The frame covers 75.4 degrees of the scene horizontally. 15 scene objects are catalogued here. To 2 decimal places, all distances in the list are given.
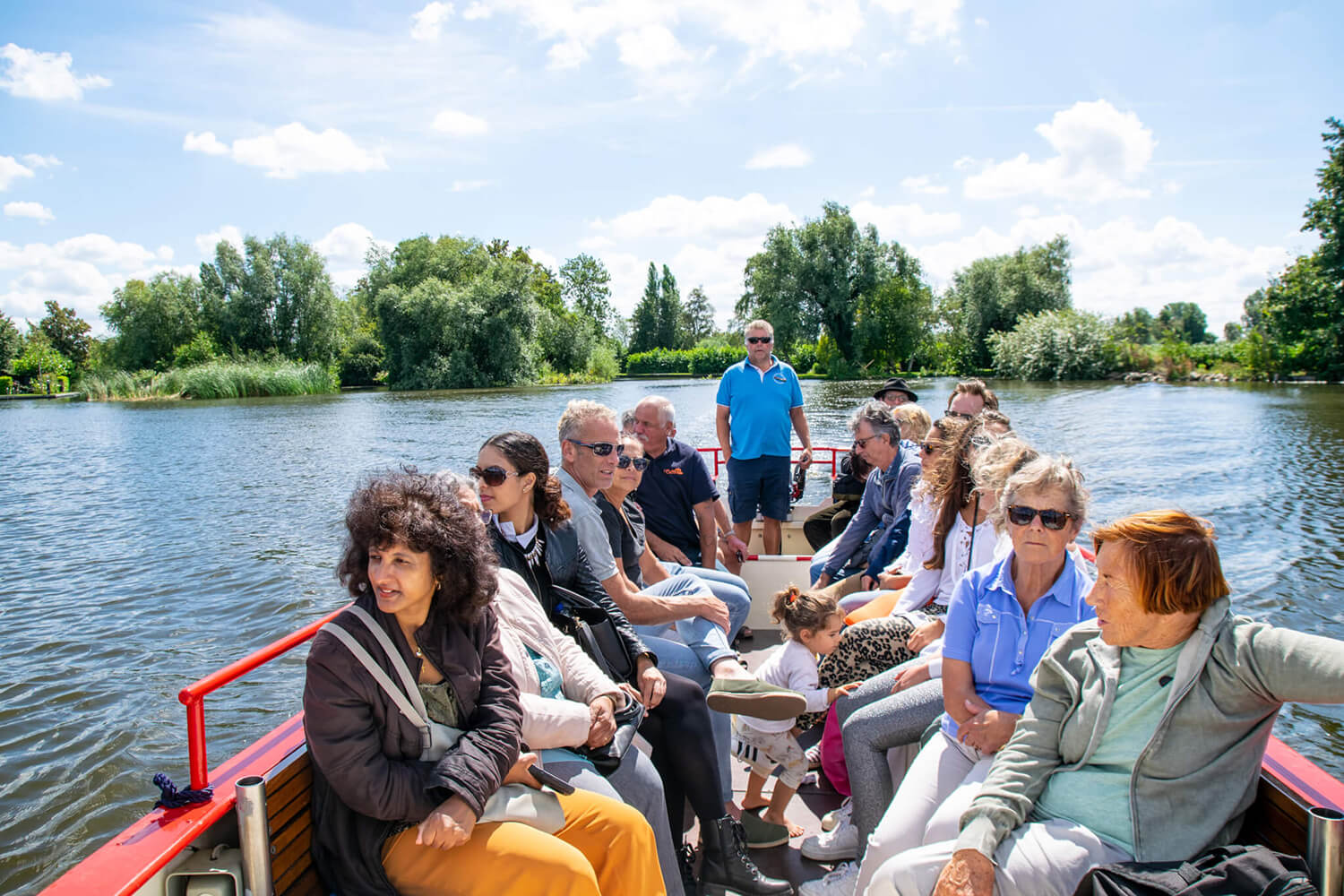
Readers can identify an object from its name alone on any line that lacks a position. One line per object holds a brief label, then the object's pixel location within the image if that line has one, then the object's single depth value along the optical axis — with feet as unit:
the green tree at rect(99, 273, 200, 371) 131.44
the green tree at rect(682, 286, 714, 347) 259.80
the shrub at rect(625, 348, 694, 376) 209.97
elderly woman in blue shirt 6.61
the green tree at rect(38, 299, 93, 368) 195.62
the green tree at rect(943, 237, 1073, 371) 147.95
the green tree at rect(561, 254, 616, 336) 218.38
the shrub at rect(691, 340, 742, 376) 196.54
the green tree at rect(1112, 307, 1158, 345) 130.11
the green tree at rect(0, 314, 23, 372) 165.78
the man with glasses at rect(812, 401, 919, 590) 12.32
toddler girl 8.63
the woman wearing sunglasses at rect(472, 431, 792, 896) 7.76
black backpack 4.59
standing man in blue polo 17.89
